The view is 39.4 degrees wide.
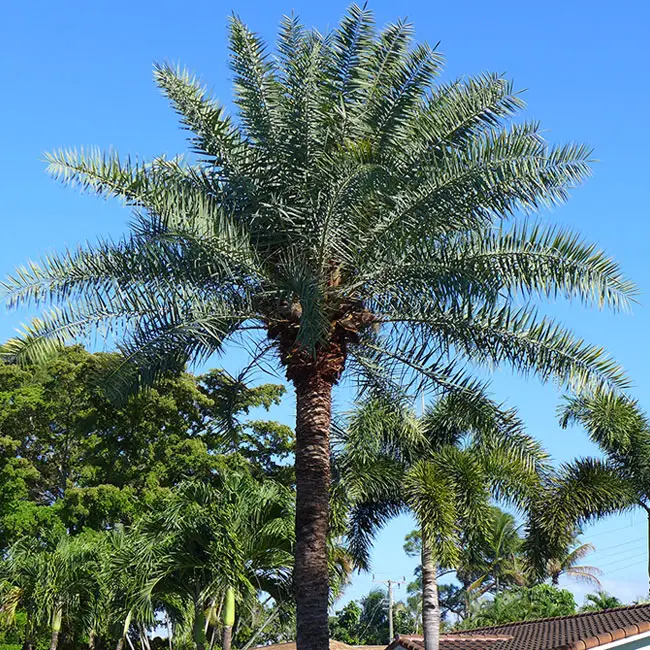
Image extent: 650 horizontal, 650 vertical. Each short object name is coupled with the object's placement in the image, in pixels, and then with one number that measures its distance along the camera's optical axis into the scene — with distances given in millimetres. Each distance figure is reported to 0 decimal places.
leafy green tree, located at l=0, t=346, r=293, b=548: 30375
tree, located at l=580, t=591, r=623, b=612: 37000
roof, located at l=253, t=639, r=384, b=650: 32316
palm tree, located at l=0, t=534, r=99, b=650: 24812
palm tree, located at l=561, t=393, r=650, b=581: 21906
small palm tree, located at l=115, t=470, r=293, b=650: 18031
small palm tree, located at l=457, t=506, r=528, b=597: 48728
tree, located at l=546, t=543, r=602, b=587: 55778
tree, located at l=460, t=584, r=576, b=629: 39375
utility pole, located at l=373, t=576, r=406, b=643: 52456
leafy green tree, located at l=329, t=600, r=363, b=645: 61406
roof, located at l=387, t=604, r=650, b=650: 16703
